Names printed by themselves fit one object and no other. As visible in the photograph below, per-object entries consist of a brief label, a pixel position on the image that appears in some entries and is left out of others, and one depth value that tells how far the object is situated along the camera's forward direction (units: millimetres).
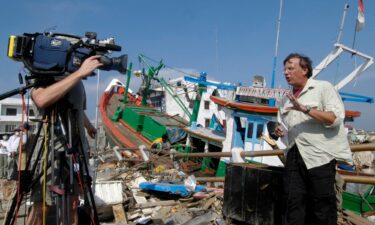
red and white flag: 7970
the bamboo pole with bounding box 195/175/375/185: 2947
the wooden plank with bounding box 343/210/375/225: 3257
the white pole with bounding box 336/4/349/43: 7895
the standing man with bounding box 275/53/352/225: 2588
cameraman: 2158
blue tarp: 5328
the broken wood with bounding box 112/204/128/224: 4449
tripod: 2311
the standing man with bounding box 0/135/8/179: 6588
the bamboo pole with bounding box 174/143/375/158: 3069
